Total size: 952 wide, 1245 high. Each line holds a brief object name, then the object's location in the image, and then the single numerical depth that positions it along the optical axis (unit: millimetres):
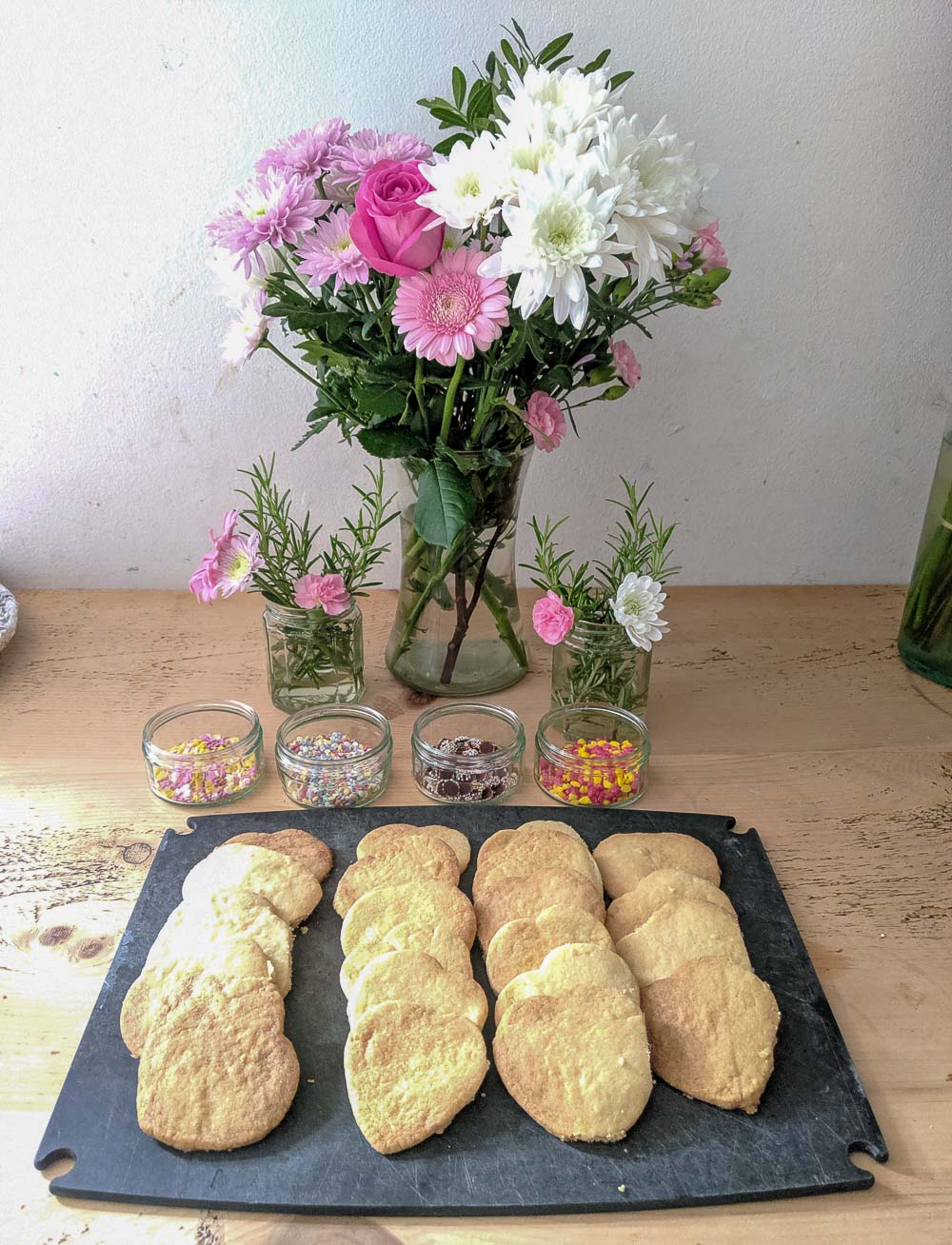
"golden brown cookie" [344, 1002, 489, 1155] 686
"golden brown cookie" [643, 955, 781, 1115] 714
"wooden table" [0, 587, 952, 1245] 654
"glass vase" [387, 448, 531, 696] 1051
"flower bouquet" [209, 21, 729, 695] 786
